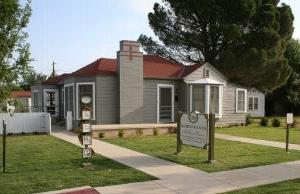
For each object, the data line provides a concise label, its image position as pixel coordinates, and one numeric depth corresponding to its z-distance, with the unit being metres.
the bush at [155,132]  19.69
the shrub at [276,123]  25.70
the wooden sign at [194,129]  12.00
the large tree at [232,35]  29.14
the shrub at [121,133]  18.64
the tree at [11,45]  10.51
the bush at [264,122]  26.53
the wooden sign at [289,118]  14.01
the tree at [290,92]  42.94
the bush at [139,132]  19.32
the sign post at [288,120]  13.71
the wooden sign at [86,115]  10.62
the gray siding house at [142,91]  21.62
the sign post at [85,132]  10.52
